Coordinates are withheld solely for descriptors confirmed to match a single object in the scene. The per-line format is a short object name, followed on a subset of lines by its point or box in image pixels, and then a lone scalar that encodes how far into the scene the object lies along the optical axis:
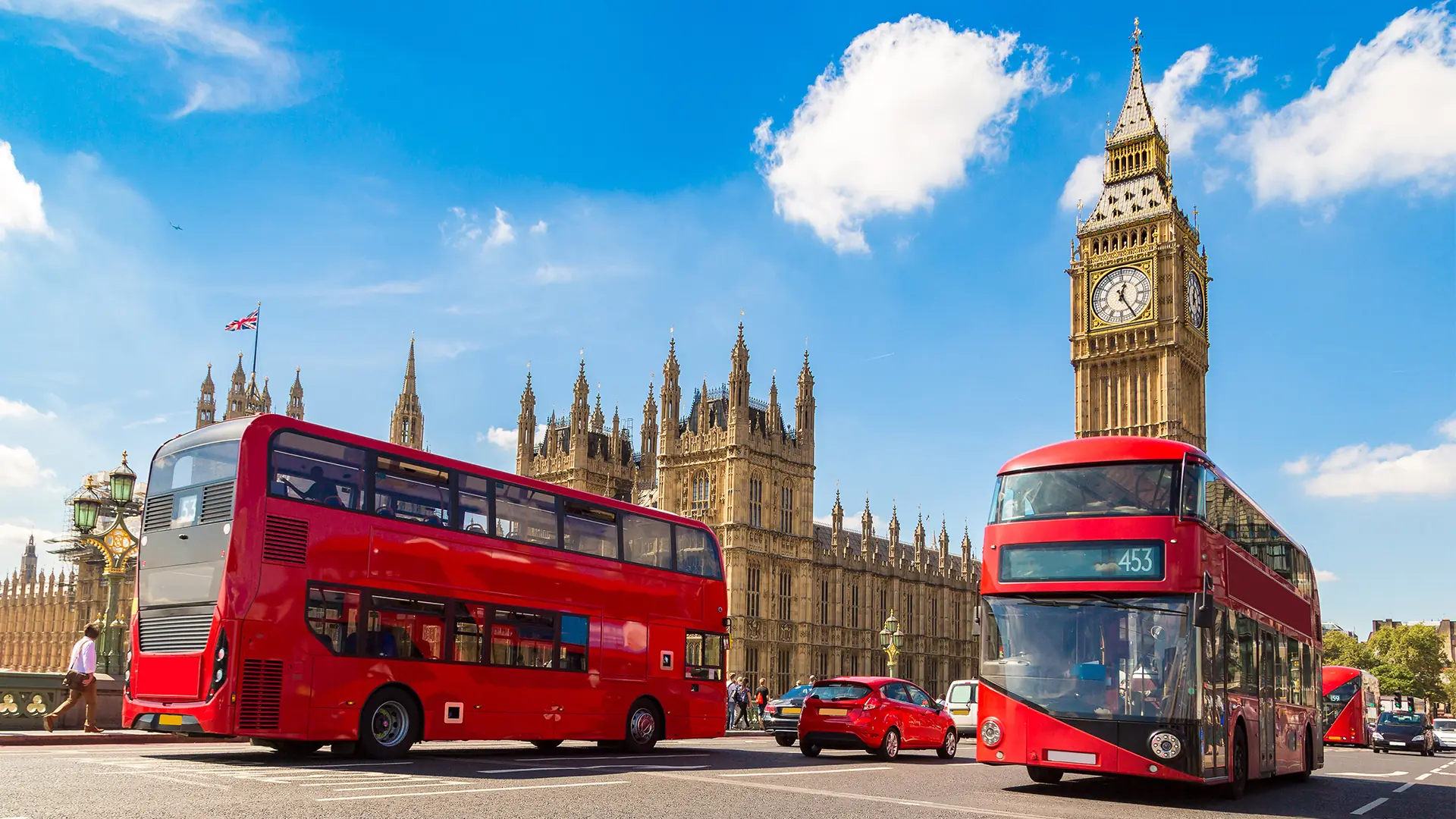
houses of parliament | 53.19
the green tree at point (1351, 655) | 119.75
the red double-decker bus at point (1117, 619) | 12.48
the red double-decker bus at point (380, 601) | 13.12
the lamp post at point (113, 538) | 22.55
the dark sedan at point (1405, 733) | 36.81
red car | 19.44
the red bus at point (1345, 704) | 34.88
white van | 29.64
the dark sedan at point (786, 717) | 23.94
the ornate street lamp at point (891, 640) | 42.56
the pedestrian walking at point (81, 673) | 17.20
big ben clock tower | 65.75
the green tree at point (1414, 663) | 107.69
